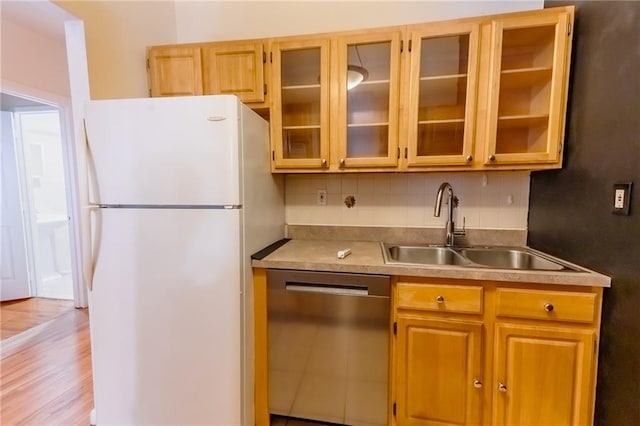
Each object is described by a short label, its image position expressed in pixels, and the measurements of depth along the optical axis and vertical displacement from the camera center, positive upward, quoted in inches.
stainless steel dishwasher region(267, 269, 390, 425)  56.4 -31.6
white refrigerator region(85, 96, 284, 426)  51.0 -13.2
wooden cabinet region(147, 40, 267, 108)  68.6 +27.5
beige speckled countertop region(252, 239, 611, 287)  48.9 -14.9
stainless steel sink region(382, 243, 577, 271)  67.2 -16.5
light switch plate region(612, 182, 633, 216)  43.8 -1.8
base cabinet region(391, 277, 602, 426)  49.8 -29.7
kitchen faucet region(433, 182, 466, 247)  67.8 -5.6
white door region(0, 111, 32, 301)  124.1 -17.5
